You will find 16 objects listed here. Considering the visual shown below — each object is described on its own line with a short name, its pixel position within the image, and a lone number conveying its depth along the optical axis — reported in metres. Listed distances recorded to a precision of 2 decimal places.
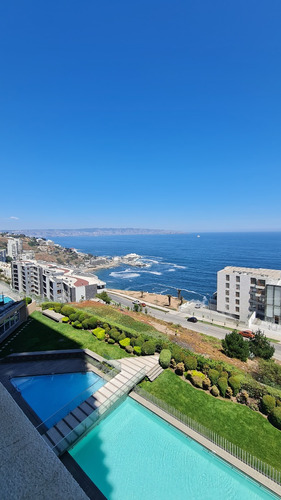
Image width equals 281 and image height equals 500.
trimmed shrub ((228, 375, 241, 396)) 14.23
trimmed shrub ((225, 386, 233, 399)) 14.24
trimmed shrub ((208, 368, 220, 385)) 14.79
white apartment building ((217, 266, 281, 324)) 37.12
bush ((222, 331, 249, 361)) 19.27
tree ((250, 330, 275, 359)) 20.91
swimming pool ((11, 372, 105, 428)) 12.35
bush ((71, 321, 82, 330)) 22.22
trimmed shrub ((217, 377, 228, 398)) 14.19
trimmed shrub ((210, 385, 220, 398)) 14.29
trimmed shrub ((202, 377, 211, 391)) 14.71
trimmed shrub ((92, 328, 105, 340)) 20.25
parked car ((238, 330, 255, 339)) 31.61
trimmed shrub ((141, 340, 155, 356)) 17.58
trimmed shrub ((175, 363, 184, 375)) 15.95
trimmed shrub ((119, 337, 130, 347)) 18.72
